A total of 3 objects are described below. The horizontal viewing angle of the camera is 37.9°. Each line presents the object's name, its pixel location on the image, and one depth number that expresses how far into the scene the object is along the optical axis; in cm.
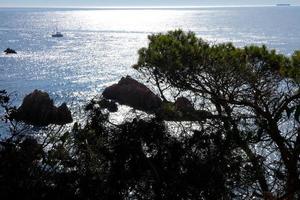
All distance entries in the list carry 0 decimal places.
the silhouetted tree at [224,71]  1286
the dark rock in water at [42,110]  3875
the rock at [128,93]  4822
